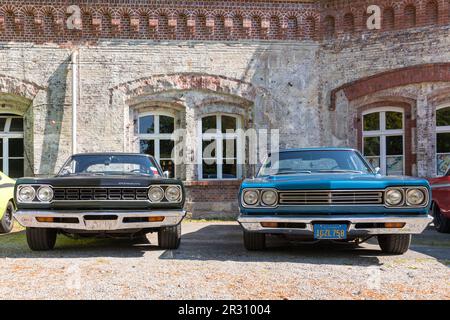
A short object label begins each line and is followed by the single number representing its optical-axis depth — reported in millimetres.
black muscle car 5602
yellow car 8281
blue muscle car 5258
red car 8109
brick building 11531
